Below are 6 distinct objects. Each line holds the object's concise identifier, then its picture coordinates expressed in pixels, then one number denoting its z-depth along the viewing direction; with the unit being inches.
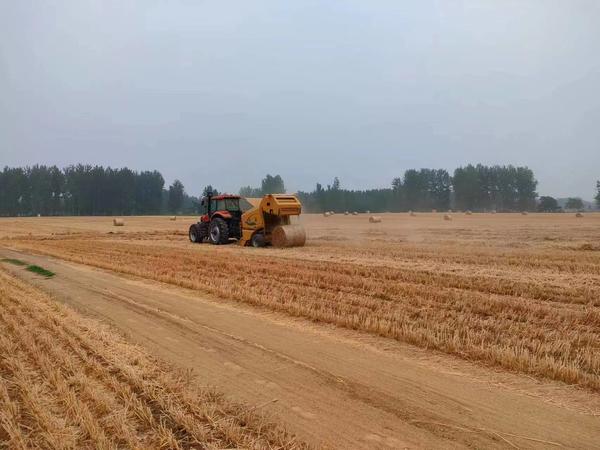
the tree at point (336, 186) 4015.8
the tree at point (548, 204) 3344.0
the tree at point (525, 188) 3702.3
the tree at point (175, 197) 4281.5
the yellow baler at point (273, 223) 792.9
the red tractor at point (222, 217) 885.8
